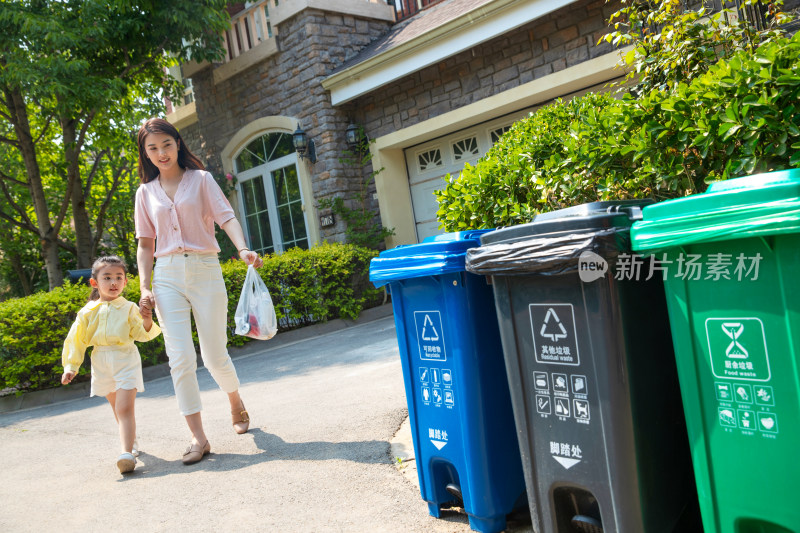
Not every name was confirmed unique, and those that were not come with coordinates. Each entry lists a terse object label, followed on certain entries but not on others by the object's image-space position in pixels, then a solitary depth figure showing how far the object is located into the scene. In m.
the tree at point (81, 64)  8.30
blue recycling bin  2.34
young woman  3.72
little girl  3.86
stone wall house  8.10
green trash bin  1.61
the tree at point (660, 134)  2.15
